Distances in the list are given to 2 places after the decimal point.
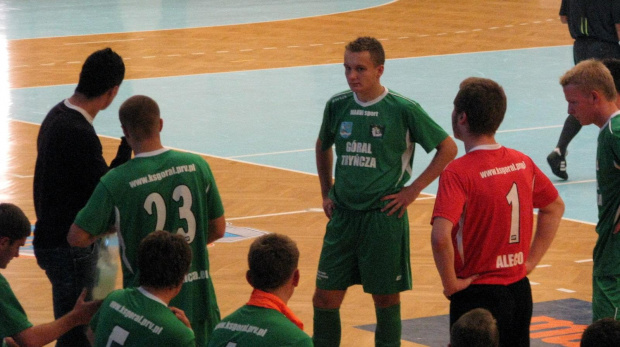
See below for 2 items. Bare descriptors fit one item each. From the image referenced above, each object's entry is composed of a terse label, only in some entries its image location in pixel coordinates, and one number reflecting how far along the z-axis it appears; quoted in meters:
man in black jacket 10.08
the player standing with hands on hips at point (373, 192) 11.12
